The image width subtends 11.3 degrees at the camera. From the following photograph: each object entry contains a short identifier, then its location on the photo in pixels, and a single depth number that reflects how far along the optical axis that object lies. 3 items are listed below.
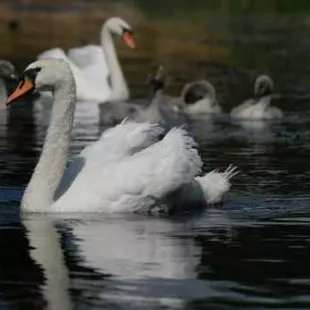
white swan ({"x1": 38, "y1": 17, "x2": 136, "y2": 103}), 28.39
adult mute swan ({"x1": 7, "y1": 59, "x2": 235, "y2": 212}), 13.26
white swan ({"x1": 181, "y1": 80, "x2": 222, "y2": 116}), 25.03
